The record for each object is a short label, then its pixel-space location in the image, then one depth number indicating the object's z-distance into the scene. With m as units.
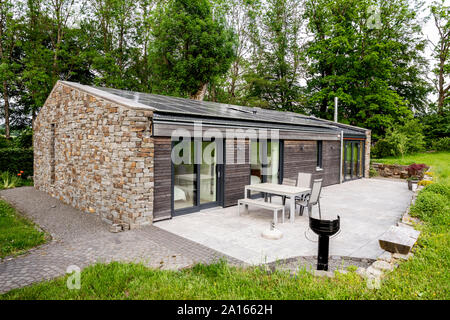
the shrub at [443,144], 20.69
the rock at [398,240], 4.00
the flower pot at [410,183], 11.66
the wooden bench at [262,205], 6.55
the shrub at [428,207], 6.13
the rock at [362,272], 3.59
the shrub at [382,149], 18.91
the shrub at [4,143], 14.92
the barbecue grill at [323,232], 3.98
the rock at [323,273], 3.69
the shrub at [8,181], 12.25
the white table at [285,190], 6.86
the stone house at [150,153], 6.34
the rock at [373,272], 3.59
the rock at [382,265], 3.73
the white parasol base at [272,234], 5.64
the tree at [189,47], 18.53
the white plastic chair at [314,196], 6.90
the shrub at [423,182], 9.77
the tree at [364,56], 22.12
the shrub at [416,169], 13.40
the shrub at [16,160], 13.62
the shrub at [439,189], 7.40
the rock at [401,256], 4.04
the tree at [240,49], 24.66
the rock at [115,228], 6.06
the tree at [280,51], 25.92
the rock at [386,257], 4.06
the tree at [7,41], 15.78
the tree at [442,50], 23.64
